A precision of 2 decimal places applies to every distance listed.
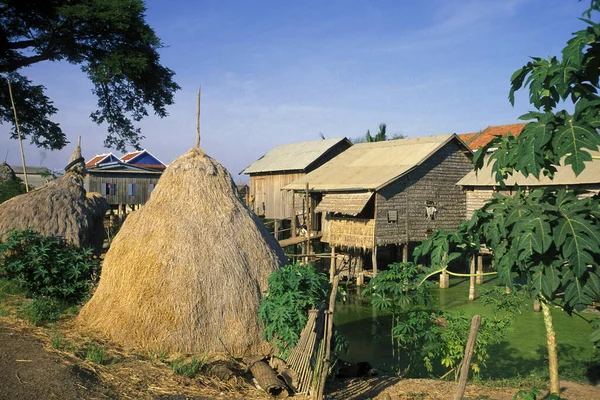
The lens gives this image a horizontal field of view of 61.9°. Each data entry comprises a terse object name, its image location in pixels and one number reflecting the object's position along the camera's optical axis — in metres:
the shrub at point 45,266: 9.38
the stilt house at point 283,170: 25.34
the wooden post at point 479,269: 18.80
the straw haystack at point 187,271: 7.38
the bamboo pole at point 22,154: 14.71
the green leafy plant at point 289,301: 6.48
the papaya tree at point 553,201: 3.76
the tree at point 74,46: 18.31
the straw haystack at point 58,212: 11.13
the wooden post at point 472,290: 17.06
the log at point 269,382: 6.14
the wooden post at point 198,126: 9.07
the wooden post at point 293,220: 21.83
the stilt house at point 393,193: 18.59
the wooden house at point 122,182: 29.55
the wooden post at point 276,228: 22.56
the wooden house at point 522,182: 15.45
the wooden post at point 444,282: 19.37
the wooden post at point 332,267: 19.80
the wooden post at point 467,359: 4.81
